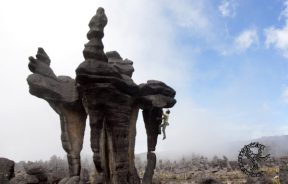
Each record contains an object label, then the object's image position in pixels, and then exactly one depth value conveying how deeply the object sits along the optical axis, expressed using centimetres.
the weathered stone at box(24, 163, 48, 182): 1472
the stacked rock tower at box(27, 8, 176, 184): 1174
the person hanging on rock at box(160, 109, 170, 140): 1530
